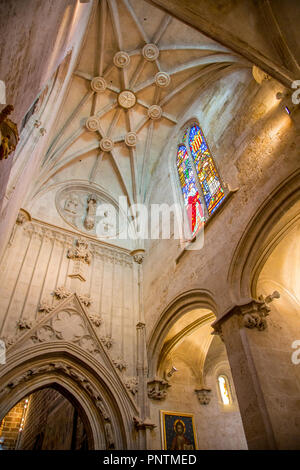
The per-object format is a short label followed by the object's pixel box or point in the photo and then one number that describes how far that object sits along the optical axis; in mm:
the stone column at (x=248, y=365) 4203
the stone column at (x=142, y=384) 6750
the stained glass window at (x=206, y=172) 7867
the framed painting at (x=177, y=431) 6962
